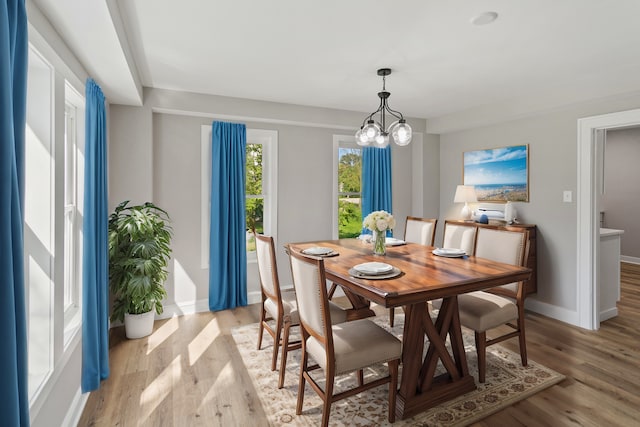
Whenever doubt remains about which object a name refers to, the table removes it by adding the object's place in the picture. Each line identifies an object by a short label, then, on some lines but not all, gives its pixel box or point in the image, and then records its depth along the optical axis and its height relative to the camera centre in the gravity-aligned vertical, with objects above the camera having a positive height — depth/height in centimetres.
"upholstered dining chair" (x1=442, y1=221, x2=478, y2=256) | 333 -23
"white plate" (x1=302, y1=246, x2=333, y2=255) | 303 -33
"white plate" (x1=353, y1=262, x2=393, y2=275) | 227 -36
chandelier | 296 +69
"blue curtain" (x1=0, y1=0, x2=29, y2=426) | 99 -9
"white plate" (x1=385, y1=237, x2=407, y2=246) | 349 -30
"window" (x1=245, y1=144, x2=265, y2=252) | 446 +26
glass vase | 298 -25
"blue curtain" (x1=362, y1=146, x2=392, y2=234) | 500 +48
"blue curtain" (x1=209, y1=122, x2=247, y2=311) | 408 -4
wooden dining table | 203 -58
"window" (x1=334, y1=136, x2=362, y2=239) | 493 +34
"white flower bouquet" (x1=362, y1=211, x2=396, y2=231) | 293 -7
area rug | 216 -124
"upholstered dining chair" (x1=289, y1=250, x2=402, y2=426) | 195 -76
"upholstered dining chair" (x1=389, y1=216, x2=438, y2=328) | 371 -20
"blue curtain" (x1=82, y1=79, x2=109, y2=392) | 241 -29
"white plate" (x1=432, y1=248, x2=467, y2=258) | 285 -32
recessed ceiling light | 214 +120
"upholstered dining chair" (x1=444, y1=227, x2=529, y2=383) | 255 -68
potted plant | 313 -46
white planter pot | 332 -104
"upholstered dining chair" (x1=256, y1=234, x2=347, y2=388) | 257 -73
